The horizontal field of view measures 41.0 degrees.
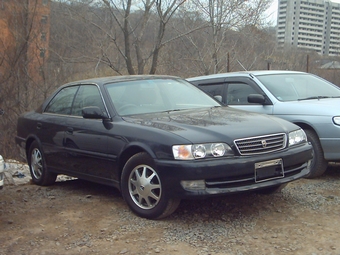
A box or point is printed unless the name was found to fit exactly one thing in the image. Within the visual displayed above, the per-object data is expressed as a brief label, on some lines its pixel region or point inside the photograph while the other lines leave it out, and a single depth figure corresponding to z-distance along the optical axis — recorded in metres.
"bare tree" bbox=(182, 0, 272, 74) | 18.64
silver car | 6.14
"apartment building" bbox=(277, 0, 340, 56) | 114.19
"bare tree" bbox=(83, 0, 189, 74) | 17.28
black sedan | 4.34
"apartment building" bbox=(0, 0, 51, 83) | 14.80
